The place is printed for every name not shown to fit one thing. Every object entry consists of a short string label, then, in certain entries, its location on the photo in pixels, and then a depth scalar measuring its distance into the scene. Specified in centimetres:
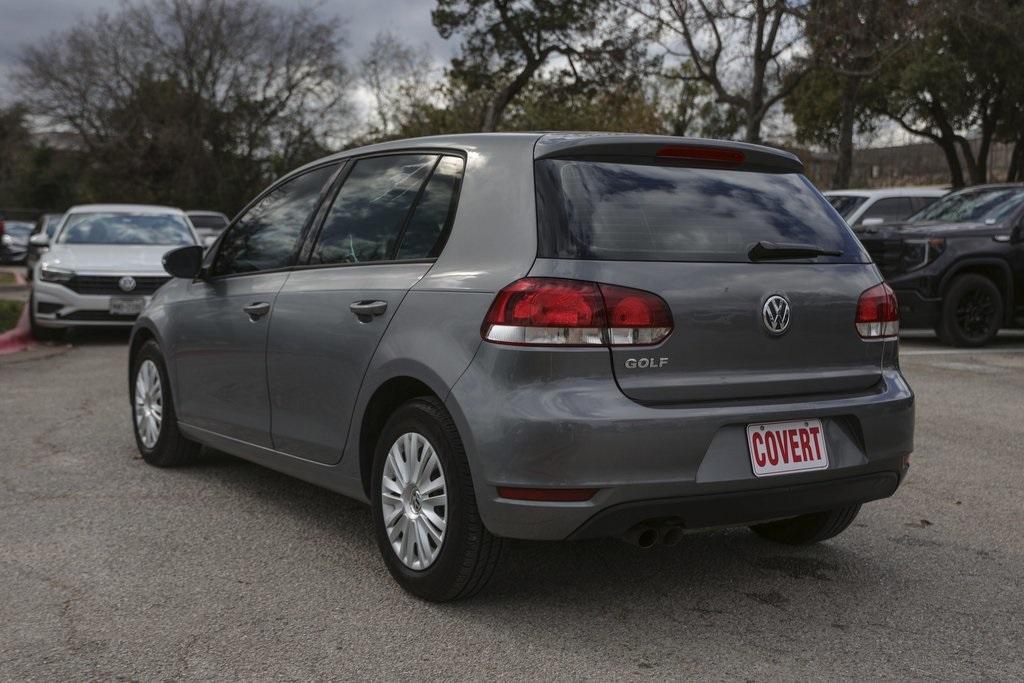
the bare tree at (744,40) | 2686
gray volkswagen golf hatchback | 365
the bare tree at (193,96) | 4888
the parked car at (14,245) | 3575
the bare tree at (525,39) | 2941
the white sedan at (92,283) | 1297
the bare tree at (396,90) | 5178
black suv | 1253
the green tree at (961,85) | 3216
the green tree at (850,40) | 2480
